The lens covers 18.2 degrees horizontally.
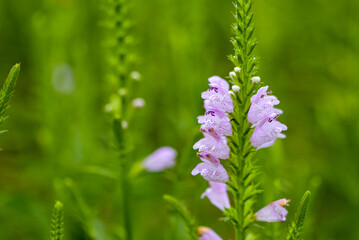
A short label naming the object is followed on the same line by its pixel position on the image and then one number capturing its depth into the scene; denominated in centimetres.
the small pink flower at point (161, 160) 93
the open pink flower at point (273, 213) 67
